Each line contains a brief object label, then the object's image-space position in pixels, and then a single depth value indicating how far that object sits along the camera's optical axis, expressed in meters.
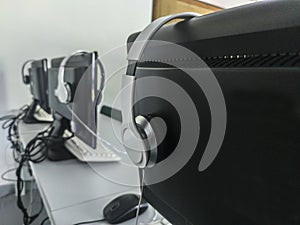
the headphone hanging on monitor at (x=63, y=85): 1.03
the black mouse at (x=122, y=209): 0.63
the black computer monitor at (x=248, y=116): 0.23
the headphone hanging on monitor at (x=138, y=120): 0.39
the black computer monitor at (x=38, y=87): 1.67
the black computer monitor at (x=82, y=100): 0.90
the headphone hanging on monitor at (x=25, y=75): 2.16
